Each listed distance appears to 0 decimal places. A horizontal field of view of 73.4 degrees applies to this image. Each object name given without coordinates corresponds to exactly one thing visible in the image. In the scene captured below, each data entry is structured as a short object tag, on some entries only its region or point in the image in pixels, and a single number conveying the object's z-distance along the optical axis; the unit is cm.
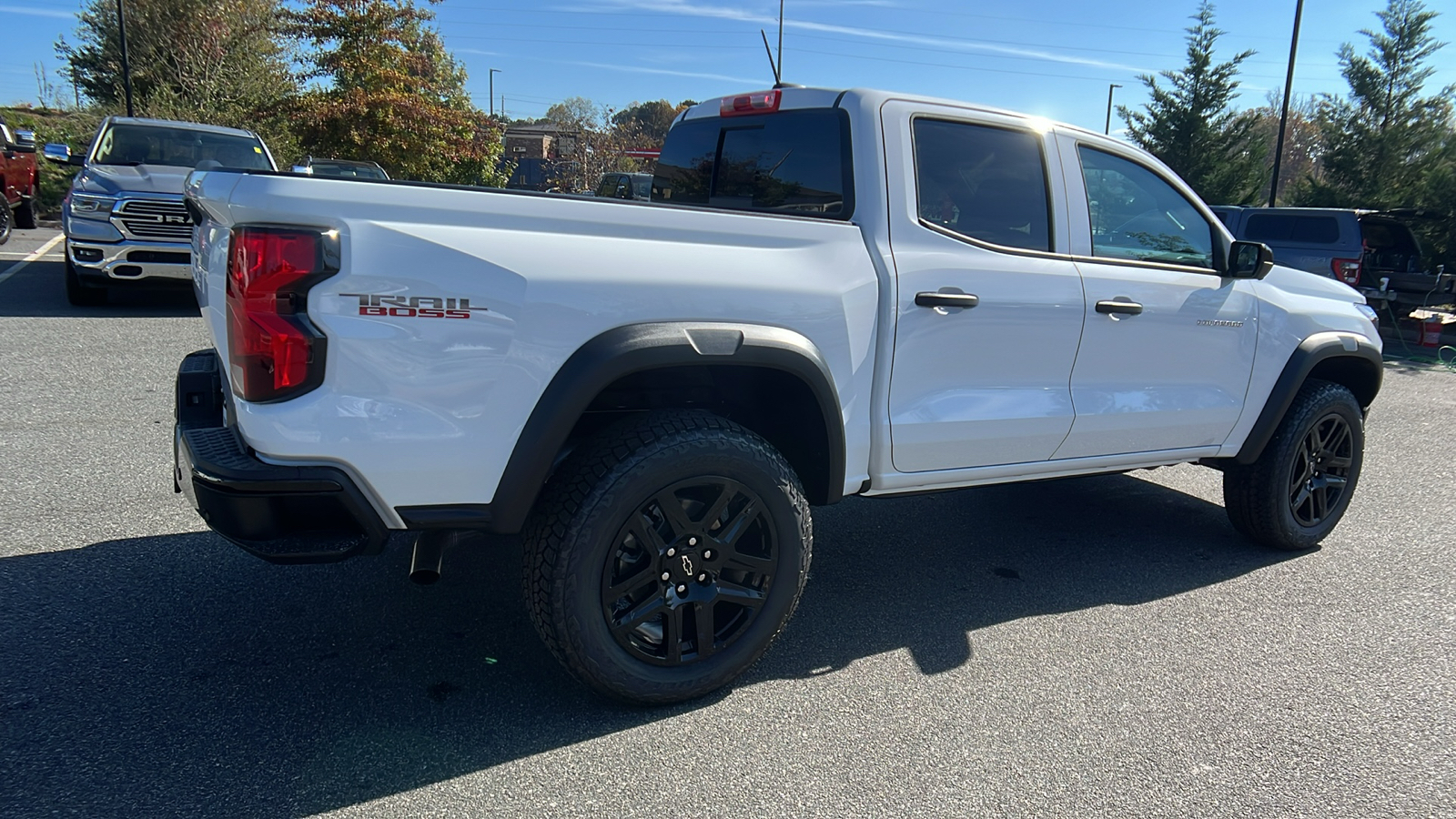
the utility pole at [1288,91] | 2156
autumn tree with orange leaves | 2053
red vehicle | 1619
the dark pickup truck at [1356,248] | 1308
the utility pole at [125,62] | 2353
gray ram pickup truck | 921
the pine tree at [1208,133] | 2409
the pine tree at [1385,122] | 1808
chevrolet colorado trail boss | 250
